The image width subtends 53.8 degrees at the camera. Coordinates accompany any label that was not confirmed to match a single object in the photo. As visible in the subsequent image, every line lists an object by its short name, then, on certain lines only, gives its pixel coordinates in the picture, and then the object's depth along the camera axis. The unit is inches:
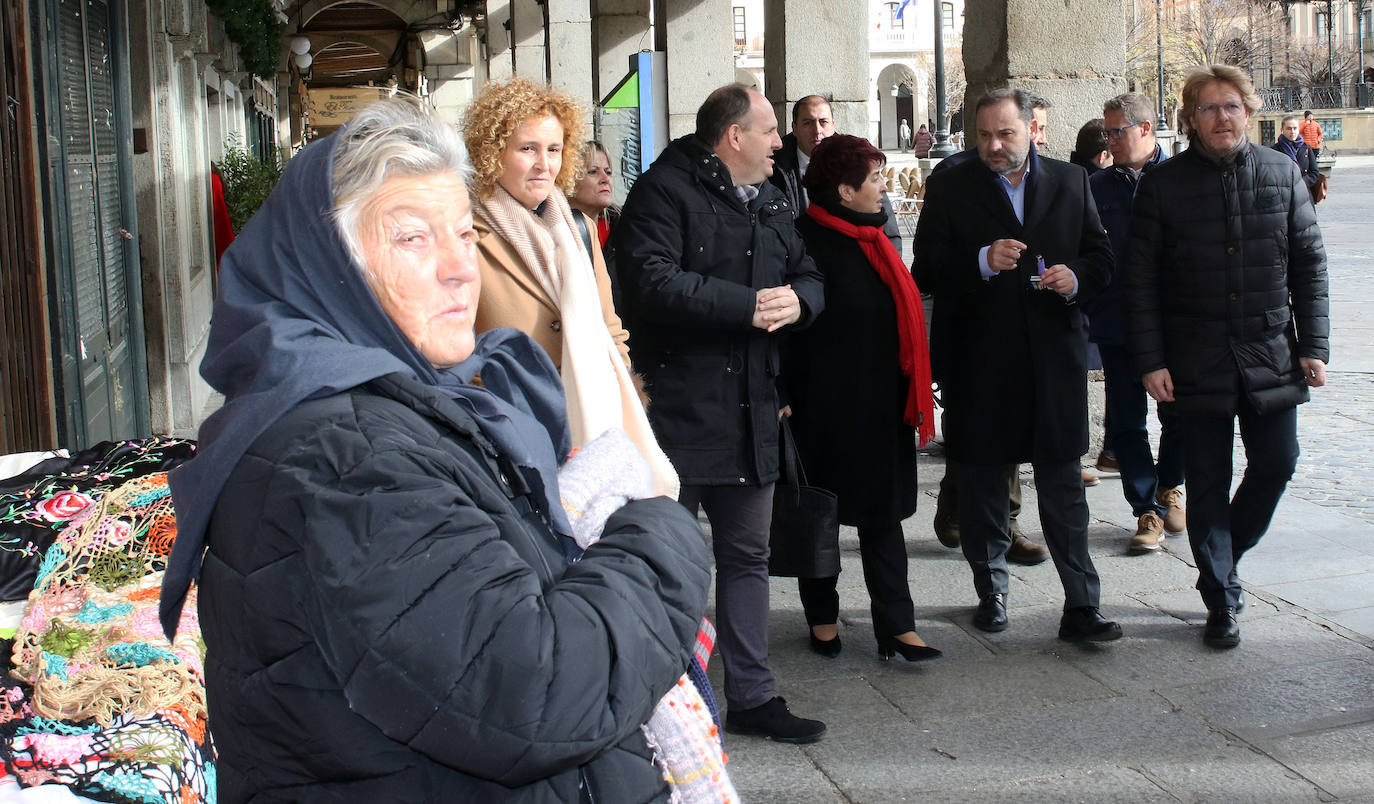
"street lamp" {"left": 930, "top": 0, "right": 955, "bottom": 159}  1134.2
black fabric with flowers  130.3
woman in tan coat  126.2
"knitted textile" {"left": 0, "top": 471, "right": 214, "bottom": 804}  104.9
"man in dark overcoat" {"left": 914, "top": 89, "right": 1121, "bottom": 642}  191.6
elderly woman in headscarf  56.0
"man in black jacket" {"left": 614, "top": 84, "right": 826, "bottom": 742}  159.2
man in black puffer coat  187.9
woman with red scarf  182.5
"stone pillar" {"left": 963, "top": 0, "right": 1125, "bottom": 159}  267.6
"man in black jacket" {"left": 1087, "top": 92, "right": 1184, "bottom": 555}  241.6
